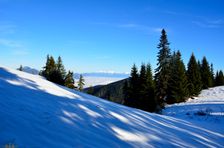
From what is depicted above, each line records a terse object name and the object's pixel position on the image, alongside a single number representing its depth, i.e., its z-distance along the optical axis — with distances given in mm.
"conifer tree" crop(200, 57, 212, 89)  65312
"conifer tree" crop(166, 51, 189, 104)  43669
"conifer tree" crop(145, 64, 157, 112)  41438
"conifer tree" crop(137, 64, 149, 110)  42438
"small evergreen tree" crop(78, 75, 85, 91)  69181
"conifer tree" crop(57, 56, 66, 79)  58691
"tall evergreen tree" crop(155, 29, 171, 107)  44062
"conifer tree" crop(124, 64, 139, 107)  45278
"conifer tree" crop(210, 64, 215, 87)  74975
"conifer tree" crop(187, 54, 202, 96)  52812
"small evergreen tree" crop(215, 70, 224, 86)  78375
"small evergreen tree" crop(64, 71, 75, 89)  56856
